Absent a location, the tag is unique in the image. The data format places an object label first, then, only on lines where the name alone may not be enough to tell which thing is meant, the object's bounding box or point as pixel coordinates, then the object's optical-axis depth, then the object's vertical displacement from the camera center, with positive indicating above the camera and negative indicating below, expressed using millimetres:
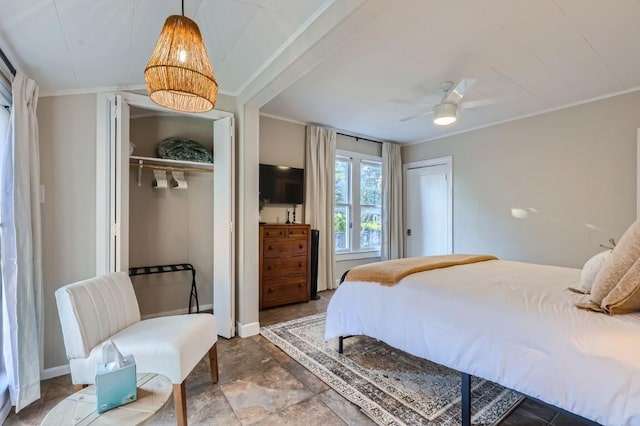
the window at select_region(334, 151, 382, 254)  5109 +157
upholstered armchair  1680 -740
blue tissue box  1187 -696
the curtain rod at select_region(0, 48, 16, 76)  1751 +917
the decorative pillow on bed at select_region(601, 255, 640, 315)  1353 -384
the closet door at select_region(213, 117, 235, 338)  2998 -171
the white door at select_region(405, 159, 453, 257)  4988 +48
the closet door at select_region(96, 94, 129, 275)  2418 +214
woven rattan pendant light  1316 +662
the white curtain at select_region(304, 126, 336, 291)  4512 +303
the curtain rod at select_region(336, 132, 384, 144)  5017 +1277
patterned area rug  1834 -1224
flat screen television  4105 +395
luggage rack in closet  3193 -622
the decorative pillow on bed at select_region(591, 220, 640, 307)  1391 -251
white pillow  1725 -349
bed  1209 -625
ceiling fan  2711 +1062
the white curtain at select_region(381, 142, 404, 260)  5387 +159
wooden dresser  3811 -672
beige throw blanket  2246 -451
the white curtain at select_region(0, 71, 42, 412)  1822 -264
